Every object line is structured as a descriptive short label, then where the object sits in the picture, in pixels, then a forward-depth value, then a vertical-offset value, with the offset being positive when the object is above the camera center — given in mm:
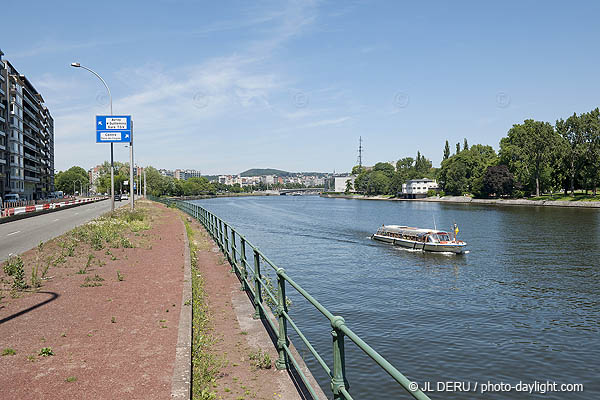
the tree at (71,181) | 170875 +4592
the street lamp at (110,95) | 30798 +7084
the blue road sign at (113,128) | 33406 +4675
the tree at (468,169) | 124375 +5452
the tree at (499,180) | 106500 +1758
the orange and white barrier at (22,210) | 36438 -1342
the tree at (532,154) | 97062 +7356
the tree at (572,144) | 91188 +8507
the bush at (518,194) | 110038 -1603
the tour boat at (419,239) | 34500 -4137
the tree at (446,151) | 182000 +14634
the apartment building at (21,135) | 79312 +12134
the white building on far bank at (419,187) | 168000 +577
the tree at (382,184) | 196000 +2272
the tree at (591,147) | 88875 +7558
